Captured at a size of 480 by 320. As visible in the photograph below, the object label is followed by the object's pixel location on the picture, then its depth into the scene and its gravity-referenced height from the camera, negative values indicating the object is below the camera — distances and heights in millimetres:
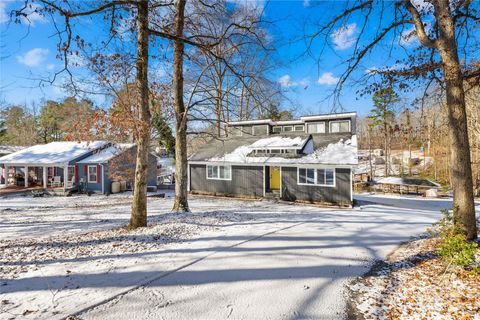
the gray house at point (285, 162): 14230 +442
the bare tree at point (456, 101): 5285 +1373
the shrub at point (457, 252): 3902 -1499
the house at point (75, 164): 19375 +866
